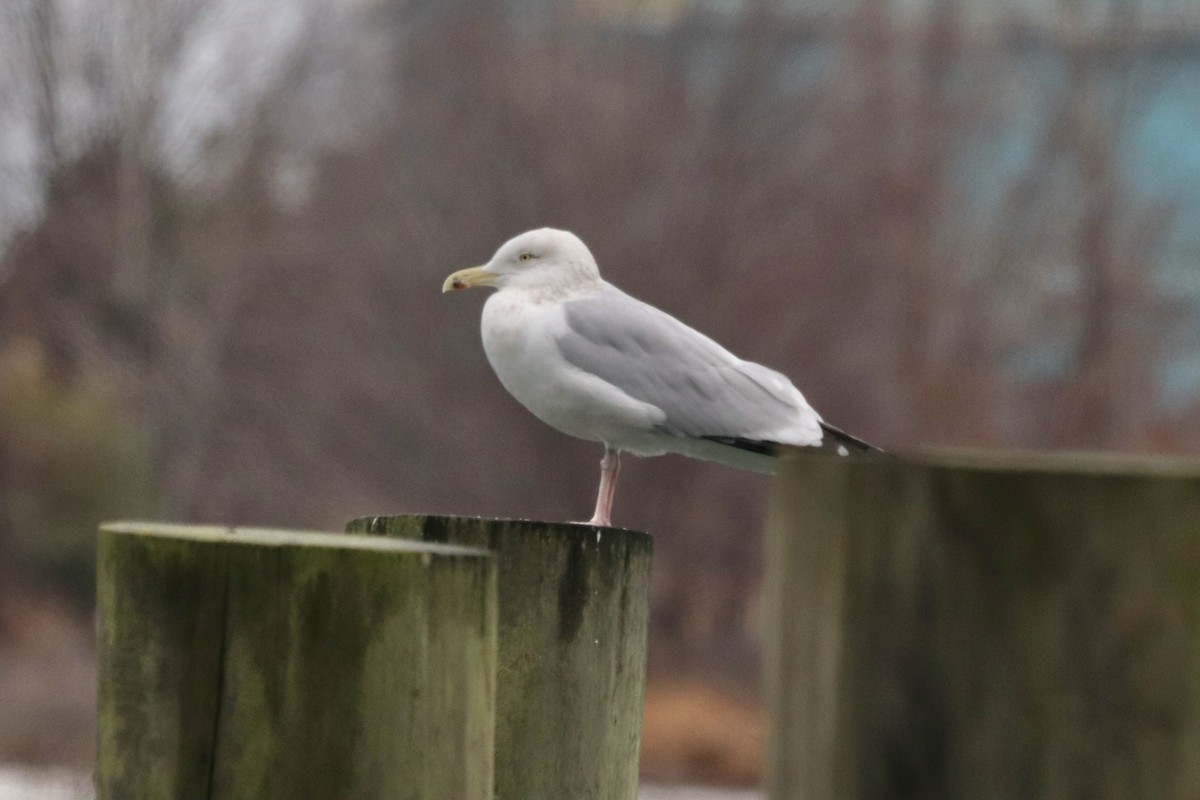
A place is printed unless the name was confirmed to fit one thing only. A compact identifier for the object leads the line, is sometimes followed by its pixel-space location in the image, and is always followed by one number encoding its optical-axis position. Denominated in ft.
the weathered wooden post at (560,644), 54.75
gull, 58.20
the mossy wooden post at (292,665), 52.51
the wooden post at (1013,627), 51.28
